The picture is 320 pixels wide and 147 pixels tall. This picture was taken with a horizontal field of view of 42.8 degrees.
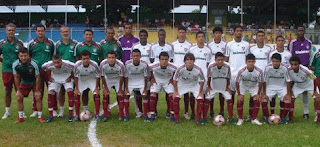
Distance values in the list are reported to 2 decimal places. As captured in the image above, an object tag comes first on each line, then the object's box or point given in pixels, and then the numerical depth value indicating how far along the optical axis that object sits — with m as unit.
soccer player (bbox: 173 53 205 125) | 7.04
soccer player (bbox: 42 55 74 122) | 7.25
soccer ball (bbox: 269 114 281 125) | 6.94
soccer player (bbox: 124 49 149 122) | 7.29
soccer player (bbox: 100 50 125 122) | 7.24
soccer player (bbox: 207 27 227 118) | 7.88
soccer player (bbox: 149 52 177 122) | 7.20
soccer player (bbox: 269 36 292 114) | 7.55
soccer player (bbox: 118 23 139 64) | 8.23
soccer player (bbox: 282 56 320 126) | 7.05
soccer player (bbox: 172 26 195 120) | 7.90
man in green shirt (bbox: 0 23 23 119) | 7.55
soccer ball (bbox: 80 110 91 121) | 7.12
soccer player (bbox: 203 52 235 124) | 7.09
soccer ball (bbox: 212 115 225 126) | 6.84
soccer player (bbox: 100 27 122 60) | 7.88
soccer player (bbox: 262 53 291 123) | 7.09
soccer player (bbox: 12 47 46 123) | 7.10
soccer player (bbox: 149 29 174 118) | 7.87
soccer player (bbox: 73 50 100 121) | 7.21
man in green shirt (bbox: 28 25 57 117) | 7.54
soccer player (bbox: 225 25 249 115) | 7.83
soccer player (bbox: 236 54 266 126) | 6.98
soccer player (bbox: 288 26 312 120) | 8.02
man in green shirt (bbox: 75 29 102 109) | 7.67
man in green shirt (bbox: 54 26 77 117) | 7.76
